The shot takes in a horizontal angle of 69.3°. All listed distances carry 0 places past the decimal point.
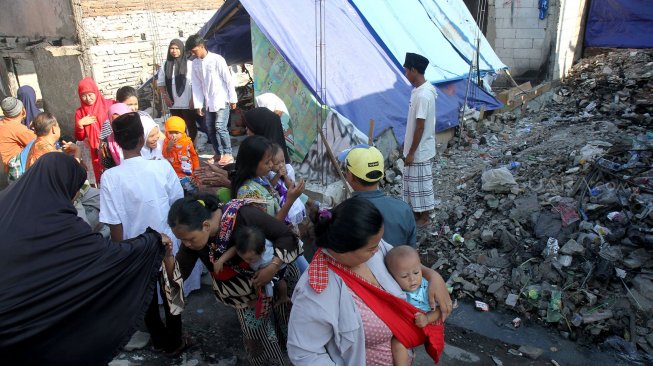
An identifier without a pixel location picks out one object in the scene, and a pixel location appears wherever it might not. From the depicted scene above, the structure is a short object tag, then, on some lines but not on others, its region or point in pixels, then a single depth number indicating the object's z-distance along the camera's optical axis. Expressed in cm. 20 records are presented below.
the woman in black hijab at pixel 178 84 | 636
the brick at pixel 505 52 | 1111
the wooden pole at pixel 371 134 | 550
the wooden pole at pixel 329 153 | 522
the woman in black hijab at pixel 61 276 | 204
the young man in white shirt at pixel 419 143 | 448
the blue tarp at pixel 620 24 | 1108
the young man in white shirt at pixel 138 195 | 299
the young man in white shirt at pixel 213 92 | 610
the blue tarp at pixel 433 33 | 744
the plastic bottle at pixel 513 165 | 597
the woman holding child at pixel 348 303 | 167
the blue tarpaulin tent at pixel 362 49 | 604
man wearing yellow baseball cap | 258
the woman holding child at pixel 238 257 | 233
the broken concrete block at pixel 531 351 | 336
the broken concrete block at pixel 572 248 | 403
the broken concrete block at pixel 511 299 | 385
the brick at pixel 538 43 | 1069
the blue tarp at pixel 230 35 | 732
